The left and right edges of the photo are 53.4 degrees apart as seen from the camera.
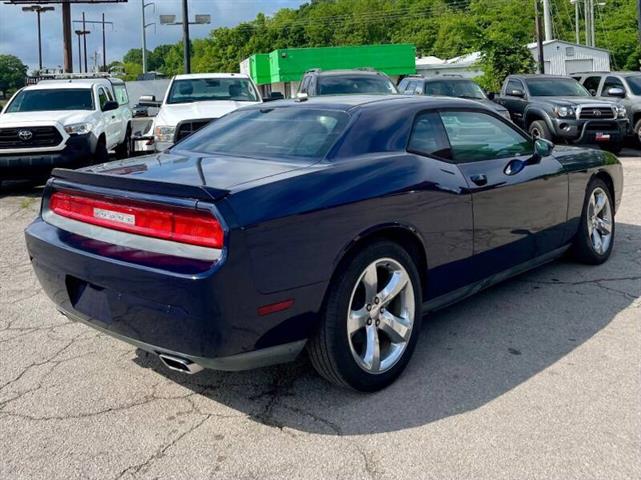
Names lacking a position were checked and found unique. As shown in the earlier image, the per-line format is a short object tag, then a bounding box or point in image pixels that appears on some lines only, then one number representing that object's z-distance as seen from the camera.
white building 45.69
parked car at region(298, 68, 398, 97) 12.66
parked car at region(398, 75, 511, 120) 14.16
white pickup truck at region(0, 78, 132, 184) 10.03
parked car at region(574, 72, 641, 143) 14.48
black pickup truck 12.88
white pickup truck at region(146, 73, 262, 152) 9.77
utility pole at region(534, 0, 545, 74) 27.11
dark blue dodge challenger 2.74
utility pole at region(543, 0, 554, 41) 34.45
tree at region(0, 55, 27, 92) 89.44
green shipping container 43.44
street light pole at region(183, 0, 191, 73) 24.56
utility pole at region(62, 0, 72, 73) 35.31
